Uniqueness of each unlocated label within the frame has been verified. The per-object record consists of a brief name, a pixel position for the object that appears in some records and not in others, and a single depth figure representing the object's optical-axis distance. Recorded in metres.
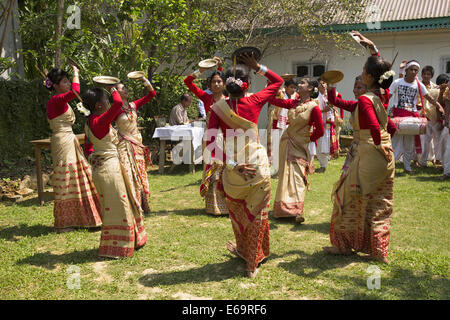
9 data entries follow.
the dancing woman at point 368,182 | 3.70
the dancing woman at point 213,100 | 5.38
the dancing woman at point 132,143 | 5.40
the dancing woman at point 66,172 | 5.18
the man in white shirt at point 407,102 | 7.90
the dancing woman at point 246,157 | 3.57
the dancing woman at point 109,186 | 4.14
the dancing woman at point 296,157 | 5.14
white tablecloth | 8.92
